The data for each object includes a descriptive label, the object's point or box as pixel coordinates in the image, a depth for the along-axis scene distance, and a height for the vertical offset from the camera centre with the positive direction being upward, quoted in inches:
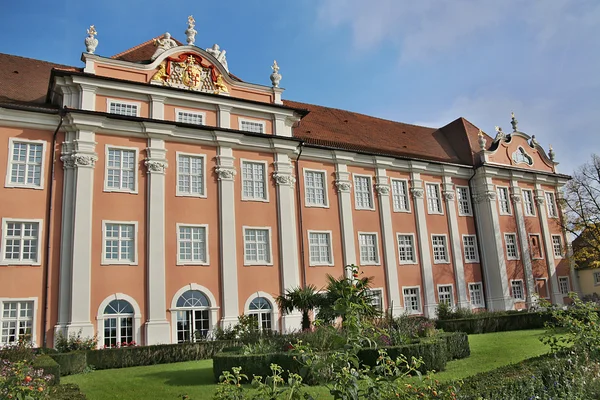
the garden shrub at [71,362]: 604.4 -36.6
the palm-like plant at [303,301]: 764.6 +22.2
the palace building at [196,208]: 765.3 +200.6
